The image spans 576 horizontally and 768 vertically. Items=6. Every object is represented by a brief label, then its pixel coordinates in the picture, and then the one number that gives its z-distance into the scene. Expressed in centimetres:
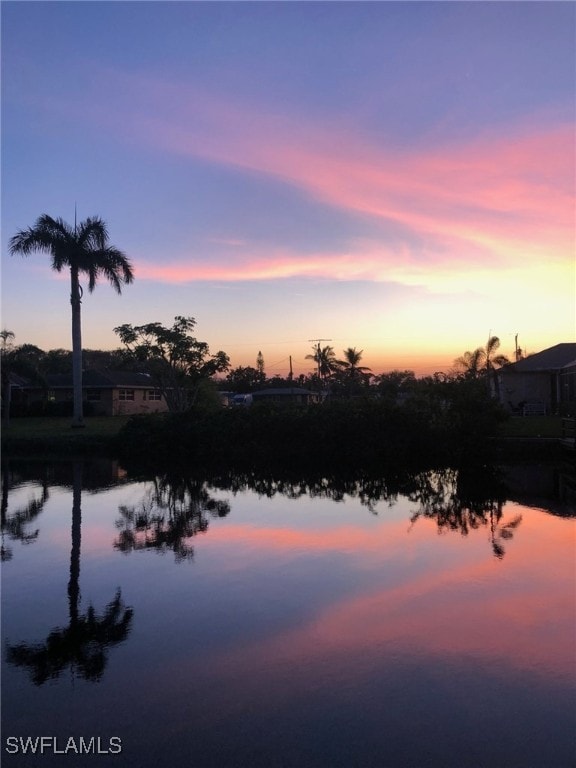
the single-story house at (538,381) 3562
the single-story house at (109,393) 4628
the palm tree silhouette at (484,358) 4409
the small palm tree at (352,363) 7438
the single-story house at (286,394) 6809
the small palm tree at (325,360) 7681
